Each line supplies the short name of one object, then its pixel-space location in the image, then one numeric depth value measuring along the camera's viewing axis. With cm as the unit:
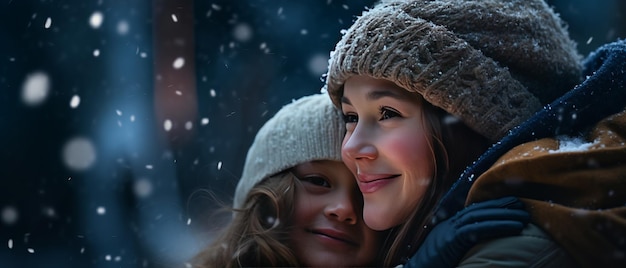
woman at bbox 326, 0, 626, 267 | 166
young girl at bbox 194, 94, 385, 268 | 213
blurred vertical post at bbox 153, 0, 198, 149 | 427
